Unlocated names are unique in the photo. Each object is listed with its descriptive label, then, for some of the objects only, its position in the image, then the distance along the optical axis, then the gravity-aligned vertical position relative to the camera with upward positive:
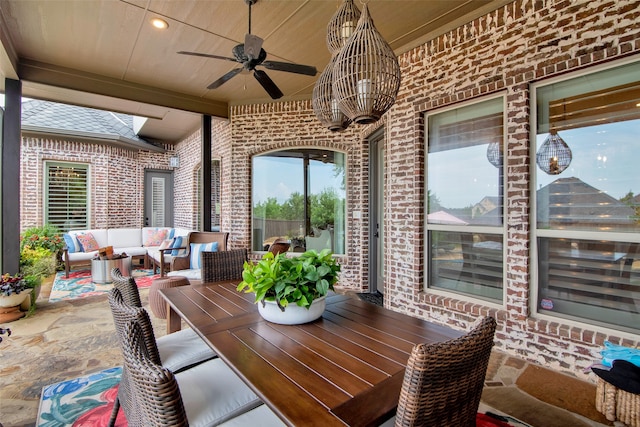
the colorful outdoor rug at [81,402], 1.97 -1.27
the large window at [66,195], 7.05 +0.47
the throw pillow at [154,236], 7.48 -0.48
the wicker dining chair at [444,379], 0.87 -0.48
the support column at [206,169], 5.61 +0.84
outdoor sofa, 6.29 -0.59
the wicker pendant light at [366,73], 1.69 +0.77
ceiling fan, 2.68 +1.39
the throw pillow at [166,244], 6.86 -0.62
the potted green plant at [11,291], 3.63 -0.87
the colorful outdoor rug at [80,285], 4.85 -1.20
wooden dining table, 0.99 -0.58
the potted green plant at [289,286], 1.59 -0.36
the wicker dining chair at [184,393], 0.87 -0.80
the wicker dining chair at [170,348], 1.71 -0.80
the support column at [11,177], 3.90 +0.49
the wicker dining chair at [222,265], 2.67 -0.43
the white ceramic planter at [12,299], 3.64 -0.97
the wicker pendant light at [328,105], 2.19 +0.78
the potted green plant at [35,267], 3.99 -0.80
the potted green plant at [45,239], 6.11 -0.46
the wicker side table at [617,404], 1.85 -1.15
